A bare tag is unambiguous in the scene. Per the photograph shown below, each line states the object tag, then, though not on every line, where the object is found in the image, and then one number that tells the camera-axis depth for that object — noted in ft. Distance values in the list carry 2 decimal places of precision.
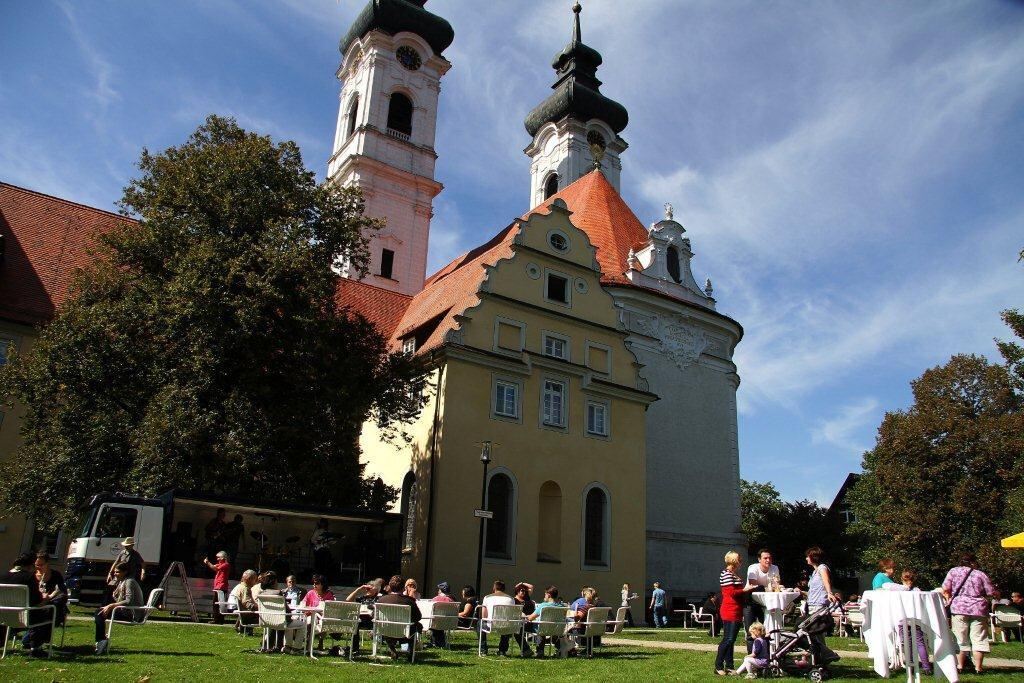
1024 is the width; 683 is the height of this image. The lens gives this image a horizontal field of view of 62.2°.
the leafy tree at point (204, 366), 65.72
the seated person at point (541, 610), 43.38
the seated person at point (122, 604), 34.85
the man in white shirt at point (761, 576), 35.45
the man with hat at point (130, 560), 43.37
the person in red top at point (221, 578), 54.70
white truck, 58.90
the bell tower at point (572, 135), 179.11
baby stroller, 32.42
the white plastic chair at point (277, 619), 39.01
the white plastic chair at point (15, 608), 32.37
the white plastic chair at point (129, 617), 46.01
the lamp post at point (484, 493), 71.56
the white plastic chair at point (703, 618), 68.84
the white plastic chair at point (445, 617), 43.65
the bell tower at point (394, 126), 149.18
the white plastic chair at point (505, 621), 42.86
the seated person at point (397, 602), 39.91
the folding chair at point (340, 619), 38.73
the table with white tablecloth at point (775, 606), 33.78
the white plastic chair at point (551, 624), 42.70
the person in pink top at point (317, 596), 42.27
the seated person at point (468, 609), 52.21
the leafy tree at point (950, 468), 113.91
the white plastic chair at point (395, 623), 38.86
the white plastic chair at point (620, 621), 54.67
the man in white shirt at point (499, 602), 44.16
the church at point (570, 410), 80.43
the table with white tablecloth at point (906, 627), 28.04
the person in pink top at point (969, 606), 36.27
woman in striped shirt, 34.60
